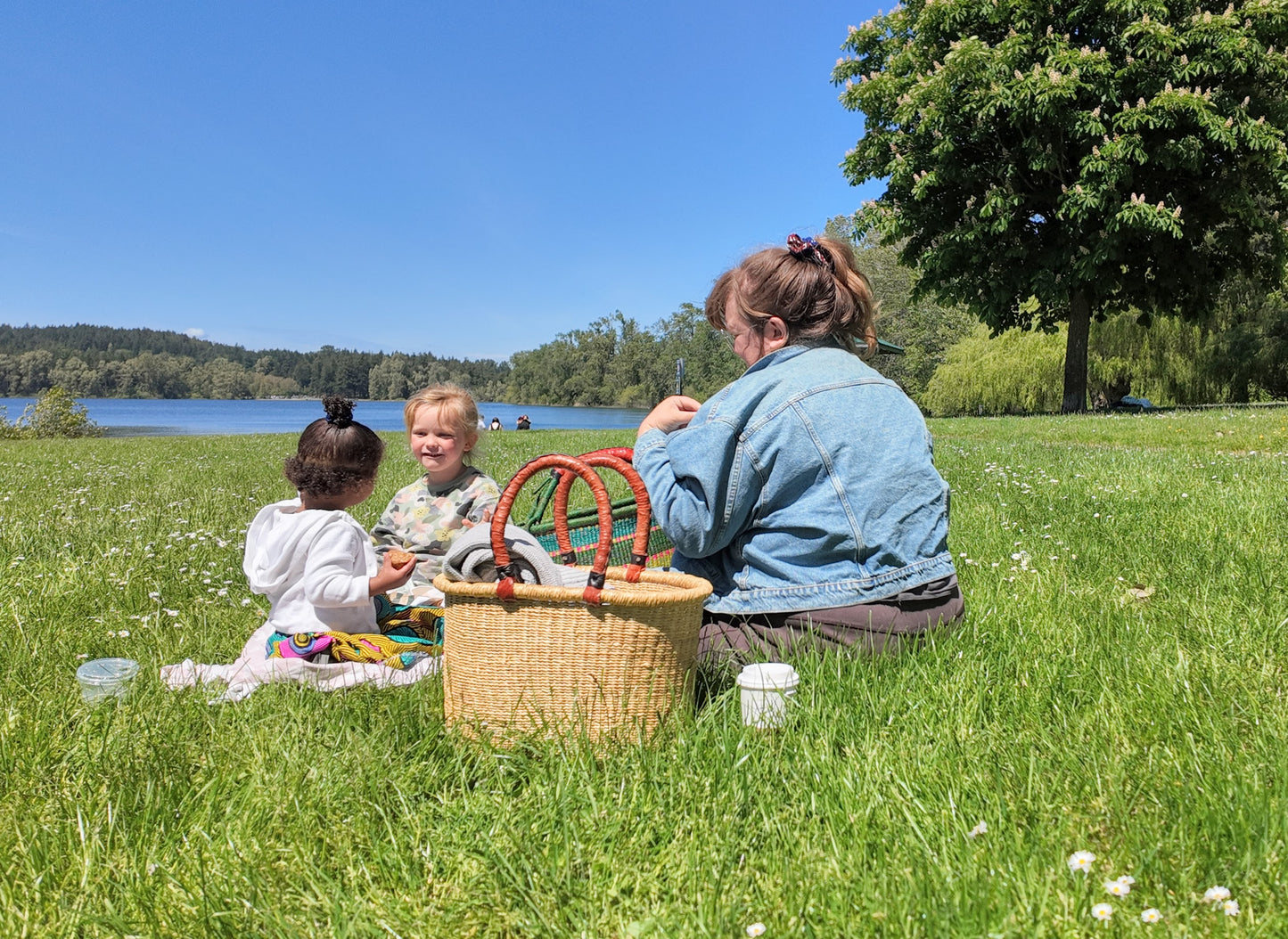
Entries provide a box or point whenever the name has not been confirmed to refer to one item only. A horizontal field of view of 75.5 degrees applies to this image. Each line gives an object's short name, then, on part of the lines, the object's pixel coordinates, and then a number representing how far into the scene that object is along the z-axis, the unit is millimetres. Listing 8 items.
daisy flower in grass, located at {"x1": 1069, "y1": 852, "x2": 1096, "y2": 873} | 1558
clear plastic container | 2676
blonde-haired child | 4320
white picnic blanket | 2918
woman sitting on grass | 2568
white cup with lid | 2348
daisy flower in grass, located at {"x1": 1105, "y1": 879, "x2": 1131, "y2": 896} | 1500
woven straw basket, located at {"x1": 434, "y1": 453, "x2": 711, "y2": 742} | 2238
